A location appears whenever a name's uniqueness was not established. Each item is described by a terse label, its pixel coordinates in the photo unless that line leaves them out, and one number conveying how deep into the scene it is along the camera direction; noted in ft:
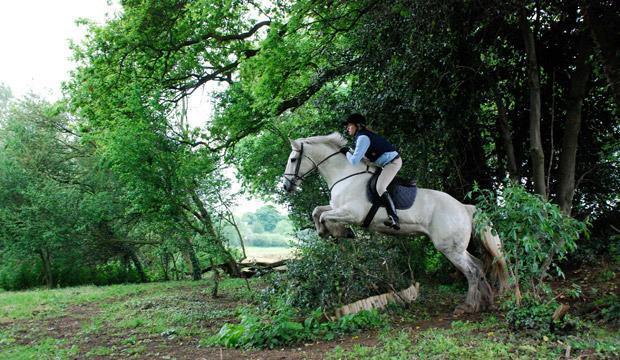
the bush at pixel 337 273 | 24.26
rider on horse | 22.13
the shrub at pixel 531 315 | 17.17
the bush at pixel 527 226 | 16.92
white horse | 22.58
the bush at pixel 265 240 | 110.11
